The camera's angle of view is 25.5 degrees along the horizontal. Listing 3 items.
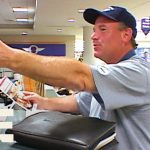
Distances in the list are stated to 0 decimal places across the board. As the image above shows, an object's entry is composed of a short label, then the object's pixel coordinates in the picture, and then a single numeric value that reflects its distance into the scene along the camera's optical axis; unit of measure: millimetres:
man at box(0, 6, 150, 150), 879
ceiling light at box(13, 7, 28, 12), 10195
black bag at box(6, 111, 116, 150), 826
